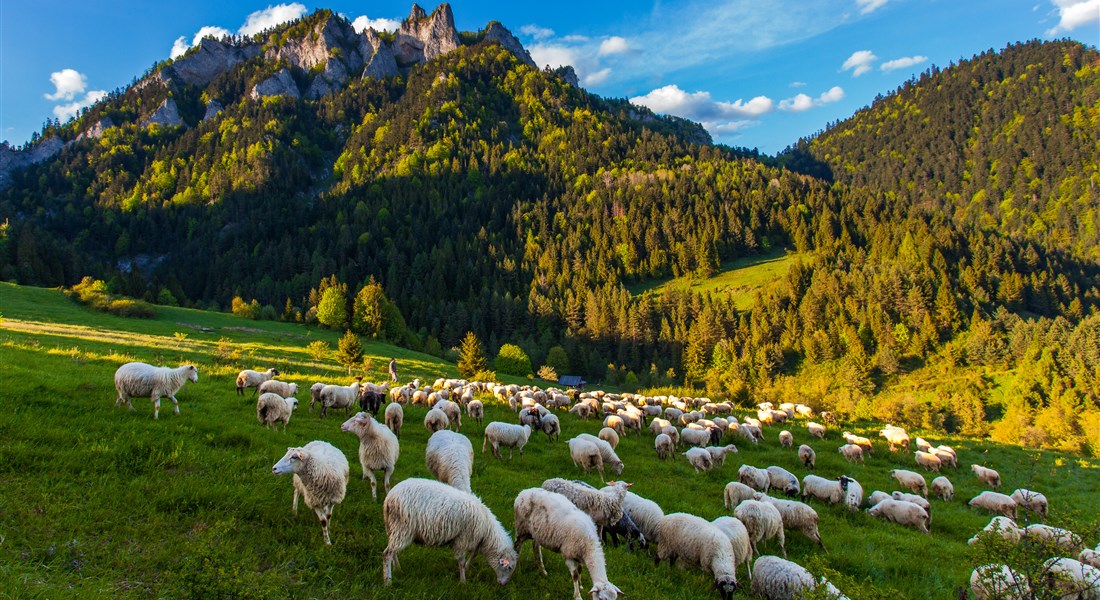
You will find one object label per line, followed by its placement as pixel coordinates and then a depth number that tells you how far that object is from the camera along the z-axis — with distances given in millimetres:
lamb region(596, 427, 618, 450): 20000
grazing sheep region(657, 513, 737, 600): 8422
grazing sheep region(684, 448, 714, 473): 18391
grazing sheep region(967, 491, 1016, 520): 16672
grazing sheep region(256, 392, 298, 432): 13953
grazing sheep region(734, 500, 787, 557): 10758
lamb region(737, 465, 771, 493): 16047
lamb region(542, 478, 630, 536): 9531
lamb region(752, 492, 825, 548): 11922
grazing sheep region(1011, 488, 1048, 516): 17344
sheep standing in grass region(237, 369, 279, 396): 19084
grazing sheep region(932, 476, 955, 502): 18656
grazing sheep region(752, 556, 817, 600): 8188
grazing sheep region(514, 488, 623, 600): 7250
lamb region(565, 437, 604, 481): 15445
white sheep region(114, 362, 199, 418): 12383
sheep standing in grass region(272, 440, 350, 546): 7782
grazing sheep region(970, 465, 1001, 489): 21516
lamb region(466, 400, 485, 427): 21625
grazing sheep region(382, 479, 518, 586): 6988
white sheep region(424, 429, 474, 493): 10107
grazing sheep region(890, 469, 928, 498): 18906
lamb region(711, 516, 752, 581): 9398
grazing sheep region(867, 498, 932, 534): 14211
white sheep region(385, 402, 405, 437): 16078
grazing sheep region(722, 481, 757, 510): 13734
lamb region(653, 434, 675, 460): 20141
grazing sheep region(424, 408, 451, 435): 17328
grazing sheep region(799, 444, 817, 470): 21547
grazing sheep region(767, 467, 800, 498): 16406
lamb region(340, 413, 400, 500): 10000
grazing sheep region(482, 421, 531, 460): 15969
